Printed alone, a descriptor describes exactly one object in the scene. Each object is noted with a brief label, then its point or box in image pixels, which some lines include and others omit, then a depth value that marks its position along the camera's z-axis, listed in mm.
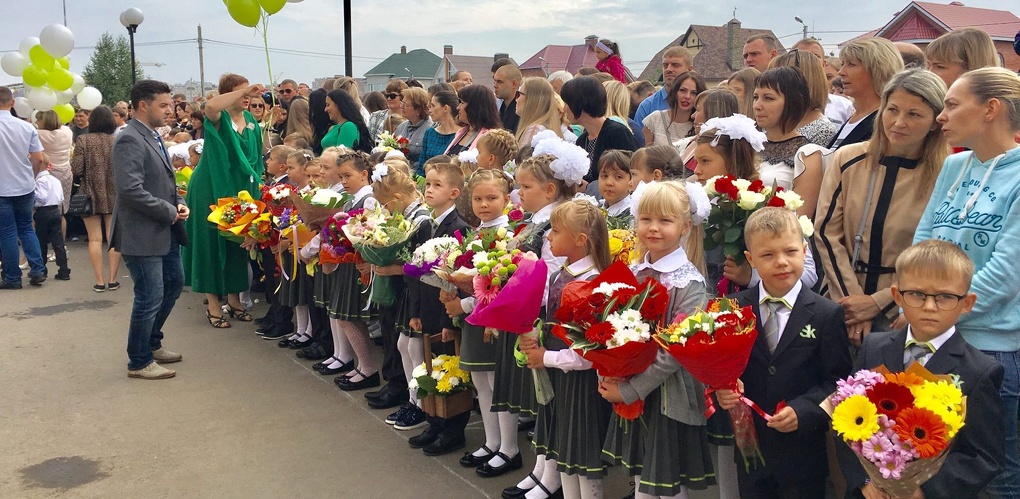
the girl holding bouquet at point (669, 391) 3398
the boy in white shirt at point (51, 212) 10758
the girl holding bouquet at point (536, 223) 4340
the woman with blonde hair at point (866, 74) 4207
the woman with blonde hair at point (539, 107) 6539
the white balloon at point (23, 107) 15094
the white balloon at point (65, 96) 14383
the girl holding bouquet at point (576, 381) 3721
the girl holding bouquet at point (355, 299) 6102
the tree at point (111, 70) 48031
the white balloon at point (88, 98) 15366
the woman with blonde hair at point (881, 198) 3324
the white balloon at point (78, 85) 14789
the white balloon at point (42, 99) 13336
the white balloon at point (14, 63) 13398
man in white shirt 9711
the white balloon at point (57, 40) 13102
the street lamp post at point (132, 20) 18938
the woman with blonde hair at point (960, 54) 4262
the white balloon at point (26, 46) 13711
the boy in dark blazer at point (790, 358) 3117
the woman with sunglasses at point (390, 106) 9508
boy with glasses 2641
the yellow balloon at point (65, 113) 15547
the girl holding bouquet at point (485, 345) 4582
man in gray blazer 6371
